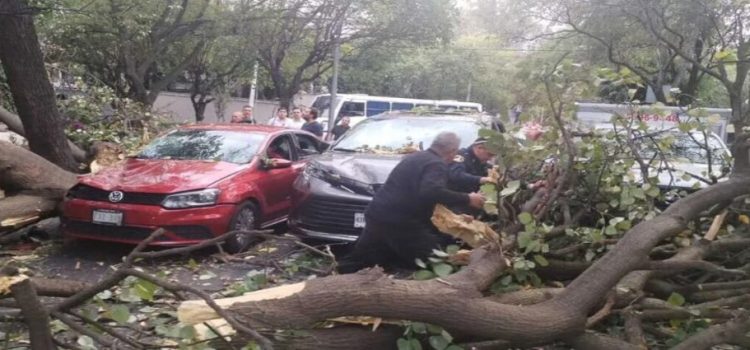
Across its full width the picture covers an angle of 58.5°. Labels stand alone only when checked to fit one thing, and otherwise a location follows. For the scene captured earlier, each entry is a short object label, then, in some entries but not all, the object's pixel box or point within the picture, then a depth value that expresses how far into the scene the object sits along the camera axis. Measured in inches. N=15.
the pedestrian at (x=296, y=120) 565.2
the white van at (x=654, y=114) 209.9
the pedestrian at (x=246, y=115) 546.0
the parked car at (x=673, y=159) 213.2
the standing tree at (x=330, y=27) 785.6
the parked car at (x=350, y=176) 250.2
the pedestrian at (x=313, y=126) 482.0
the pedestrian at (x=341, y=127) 544.2
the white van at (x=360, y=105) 995.9
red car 253.4
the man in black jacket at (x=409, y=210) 192.5
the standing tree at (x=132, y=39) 642.2
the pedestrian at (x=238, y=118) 535.5
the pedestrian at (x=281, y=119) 557.9
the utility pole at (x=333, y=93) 693.9
